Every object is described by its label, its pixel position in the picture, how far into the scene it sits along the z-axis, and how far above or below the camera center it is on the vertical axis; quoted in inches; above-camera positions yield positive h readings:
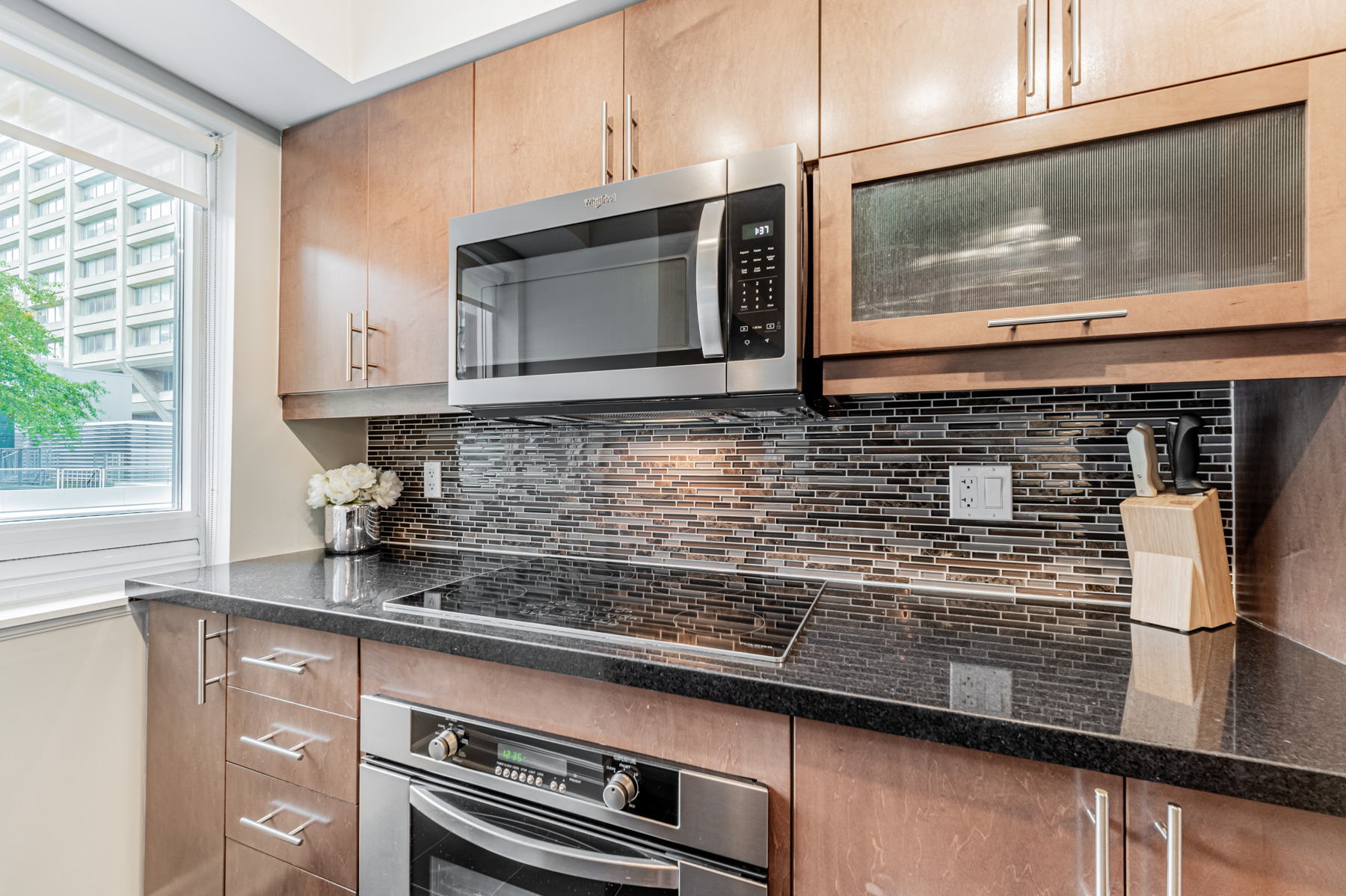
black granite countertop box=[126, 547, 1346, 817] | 23.9 -12.1
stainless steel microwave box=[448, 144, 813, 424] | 42.3 +12.0
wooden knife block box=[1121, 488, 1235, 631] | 37.7 -7.3
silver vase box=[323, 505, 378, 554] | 70.0 -9.3
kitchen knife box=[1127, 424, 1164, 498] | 40.4 -0.9
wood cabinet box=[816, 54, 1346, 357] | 32.6 +14.2
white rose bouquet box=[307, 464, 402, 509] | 70.7 -4.4
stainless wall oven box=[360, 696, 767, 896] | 32.6 -22.8
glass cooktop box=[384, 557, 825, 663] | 37.9 -12.1
